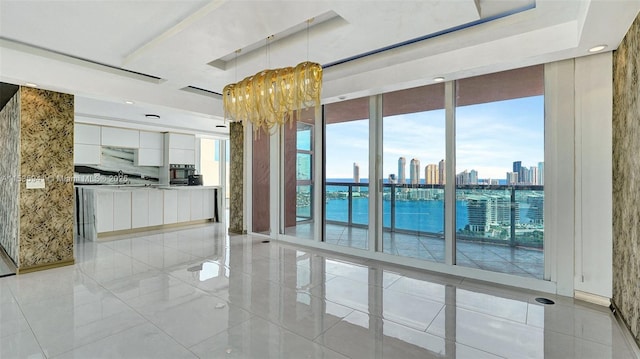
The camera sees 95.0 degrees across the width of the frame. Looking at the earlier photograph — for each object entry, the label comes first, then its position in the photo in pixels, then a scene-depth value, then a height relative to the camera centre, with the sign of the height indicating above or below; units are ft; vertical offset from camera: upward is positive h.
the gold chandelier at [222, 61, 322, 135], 8.59 +2.67
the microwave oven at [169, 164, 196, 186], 26.16 +0.55
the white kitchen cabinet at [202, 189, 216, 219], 24.77 -2.04
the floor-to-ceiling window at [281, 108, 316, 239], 17.06 +0.15
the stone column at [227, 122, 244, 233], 20.88 -0.01
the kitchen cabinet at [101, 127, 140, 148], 23.21 +3.40
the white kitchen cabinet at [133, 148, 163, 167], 25.02 +1.90
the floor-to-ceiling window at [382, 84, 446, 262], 12.64 +0.36
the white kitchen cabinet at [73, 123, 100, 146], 21.80 +3.42
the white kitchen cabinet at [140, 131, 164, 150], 25.16 +3.45
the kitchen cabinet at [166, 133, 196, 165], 26.03 +2.80
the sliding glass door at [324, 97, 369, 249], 14.92 +0.35
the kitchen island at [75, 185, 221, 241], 18.89 -2.11
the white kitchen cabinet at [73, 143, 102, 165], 21.80 +1.89
